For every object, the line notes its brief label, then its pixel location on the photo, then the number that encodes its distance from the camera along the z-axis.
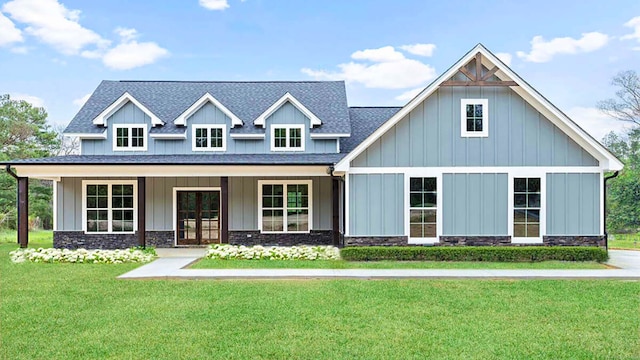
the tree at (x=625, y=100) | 33.78
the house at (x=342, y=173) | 14.72
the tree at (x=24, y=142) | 29.33
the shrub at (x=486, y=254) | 13.91
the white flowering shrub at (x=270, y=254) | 14.37
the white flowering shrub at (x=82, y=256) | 14.06
